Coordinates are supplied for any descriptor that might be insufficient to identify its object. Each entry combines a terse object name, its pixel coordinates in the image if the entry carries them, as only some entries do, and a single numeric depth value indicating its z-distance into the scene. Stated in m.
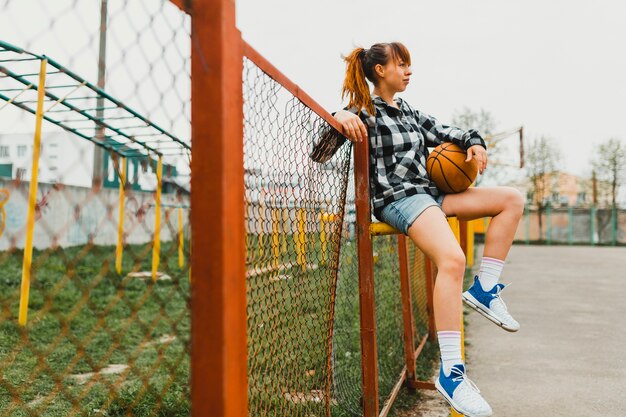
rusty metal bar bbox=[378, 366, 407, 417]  3.01
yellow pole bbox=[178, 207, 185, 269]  10.98
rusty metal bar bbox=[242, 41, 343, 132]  1.52
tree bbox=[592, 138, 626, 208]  29.97
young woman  2.40
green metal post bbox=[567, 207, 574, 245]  30.88
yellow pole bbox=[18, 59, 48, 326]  4.76
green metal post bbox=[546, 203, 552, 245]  31.11
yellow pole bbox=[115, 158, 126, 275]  8.85
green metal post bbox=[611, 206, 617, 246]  30.05
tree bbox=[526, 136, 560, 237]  30.64
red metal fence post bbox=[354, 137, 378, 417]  2.76
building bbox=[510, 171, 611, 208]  30.91
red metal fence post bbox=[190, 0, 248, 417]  1.13
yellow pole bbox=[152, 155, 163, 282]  8.28
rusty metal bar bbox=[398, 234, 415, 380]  3.83
